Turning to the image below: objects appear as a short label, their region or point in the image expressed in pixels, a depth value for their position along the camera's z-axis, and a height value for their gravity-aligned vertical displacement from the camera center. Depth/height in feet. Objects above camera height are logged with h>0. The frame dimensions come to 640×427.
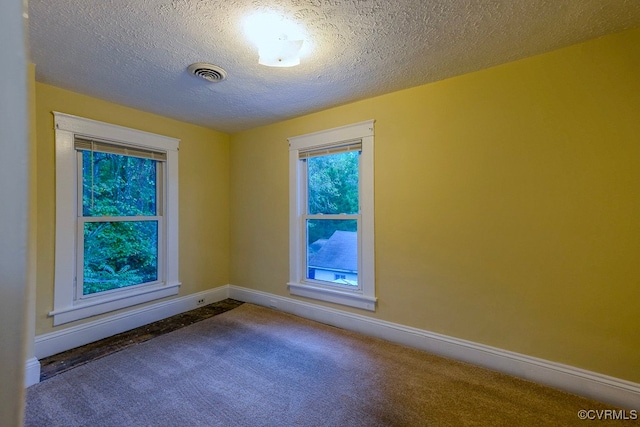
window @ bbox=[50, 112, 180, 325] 7.65 -0.04
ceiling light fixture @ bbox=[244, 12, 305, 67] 5.10 +3.57
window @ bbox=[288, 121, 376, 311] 8.60 -0.04
